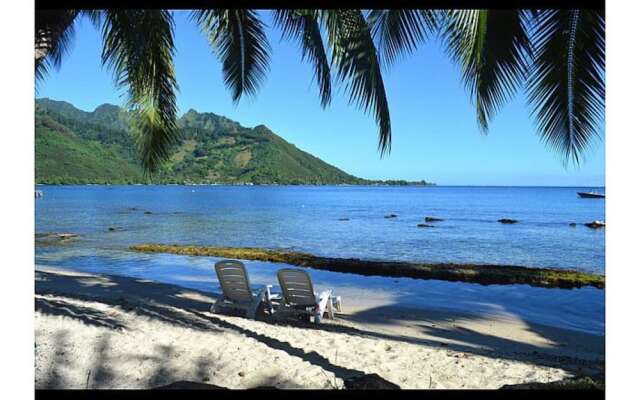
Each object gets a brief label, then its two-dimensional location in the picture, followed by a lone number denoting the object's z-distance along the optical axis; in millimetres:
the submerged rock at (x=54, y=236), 18052
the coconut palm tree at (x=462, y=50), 3309
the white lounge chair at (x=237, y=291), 5918
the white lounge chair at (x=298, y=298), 5719
